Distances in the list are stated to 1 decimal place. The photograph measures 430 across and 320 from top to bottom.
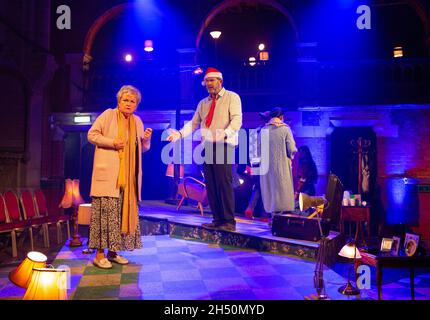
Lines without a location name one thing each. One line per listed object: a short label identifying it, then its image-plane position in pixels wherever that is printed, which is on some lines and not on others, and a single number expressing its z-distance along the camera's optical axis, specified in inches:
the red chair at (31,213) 273.7
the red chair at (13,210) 259.4
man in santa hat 193.0
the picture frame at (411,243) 144.4
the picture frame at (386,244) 165.0
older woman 149.7
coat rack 313.1
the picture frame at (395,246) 155.1
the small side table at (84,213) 208.0
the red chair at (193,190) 303.0
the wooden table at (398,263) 126.0
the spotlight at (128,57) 486.0
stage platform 183.9
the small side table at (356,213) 280.3
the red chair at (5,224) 242.3
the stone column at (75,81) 443.5
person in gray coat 211.2
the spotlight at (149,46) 470.0
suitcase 189.3
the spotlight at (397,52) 446.6
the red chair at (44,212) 294.7
